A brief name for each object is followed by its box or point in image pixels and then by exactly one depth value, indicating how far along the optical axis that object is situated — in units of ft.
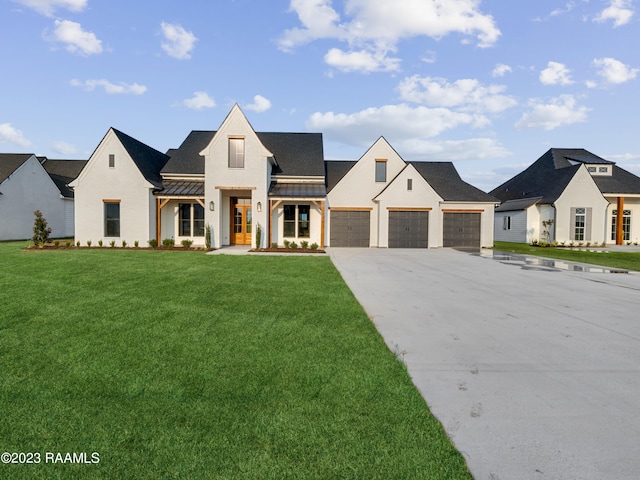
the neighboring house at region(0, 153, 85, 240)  79.20
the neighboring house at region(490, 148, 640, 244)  83.15
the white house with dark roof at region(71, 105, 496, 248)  61.57
